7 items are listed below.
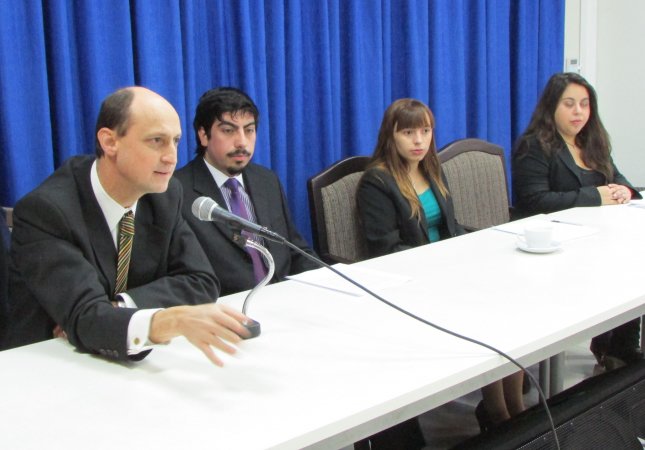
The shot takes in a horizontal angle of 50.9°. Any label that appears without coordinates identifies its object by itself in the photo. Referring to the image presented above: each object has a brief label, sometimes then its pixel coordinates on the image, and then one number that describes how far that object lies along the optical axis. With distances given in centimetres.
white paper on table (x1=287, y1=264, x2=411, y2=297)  164
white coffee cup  190
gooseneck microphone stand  129
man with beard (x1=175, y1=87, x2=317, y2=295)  210
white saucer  190
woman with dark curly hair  282
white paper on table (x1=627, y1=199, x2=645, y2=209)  260
